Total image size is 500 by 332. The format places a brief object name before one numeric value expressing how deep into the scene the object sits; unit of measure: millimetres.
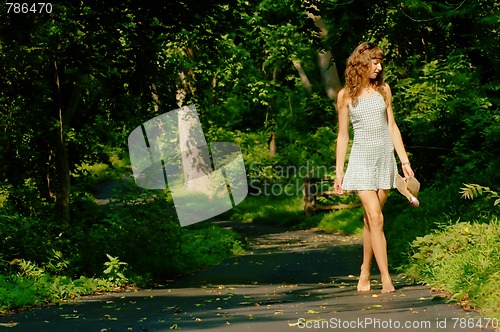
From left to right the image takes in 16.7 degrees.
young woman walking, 15260
